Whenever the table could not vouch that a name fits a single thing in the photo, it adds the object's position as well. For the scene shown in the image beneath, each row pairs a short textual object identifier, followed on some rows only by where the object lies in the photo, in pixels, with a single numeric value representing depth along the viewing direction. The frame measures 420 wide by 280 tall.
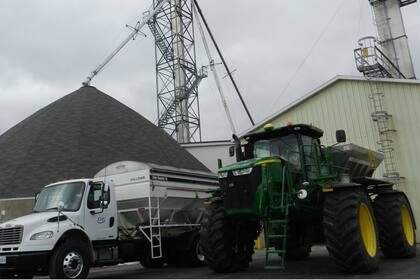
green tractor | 8.36
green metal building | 16.31
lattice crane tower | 34.47
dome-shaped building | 21.12
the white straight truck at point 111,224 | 9.52
